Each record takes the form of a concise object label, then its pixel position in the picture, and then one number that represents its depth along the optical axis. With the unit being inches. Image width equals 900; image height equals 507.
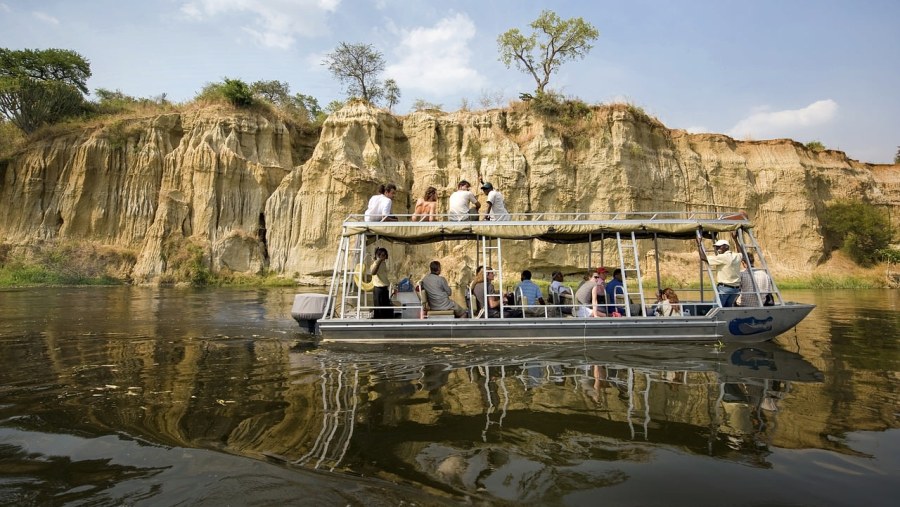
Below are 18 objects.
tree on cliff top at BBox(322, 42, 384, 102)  1747.0
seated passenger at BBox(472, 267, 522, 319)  399.5
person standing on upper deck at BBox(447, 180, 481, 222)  431.8
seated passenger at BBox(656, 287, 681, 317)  389.2
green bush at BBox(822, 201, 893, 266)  1494.8
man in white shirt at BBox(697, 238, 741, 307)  380.2
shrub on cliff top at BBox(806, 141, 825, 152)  1694.4
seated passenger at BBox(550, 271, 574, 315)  414.0
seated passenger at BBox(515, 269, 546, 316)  405.4
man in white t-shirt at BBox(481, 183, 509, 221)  440.8
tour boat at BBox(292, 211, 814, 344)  370.6
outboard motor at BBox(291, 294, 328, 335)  412.2
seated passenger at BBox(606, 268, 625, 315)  410.2
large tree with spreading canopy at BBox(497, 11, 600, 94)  1475.1
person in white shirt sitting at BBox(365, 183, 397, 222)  415.8
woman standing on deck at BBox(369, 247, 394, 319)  400.8
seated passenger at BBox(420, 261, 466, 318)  398.6
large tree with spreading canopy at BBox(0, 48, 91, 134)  1374.3
